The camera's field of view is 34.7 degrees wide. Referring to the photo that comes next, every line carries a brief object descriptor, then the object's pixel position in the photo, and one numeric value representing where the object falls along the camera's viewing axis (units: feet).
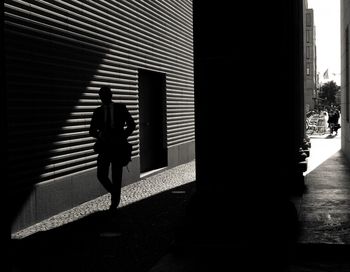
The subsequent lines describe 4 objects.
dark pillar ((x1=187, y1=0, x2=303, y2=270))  18.30
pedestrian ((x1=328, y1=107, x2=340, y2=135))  108.65
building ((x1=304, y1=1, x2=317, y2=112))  316.66
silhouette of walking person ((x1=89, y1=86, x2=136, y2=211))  27.35
